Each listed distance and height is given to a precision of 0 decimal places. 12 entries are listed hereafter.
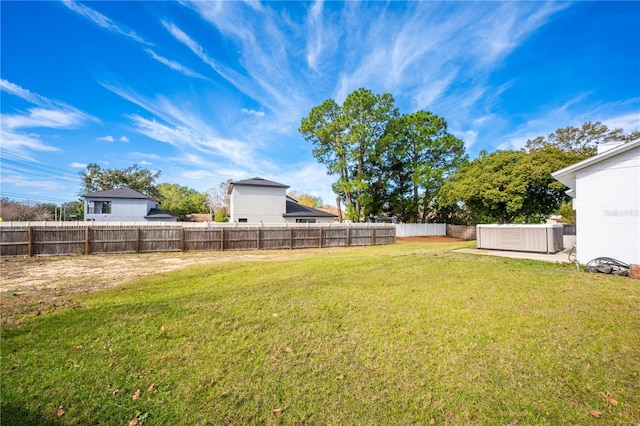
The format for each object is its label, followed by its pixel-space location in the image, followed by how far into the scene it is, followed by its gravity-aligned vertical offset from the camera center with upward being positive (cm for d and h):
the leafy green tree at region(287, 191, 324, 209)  5718 +423
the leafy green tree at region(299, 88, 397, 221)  2453 +822
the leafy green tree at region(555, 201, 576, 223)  2947 +40
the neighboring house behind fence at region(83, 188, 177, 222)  2536 +97
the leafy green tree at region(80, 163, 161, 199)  3788 +573
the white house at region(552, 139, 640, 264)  734 +39
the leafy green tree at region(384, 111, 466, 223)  2665 +657
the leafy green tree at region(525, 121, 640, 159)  2469 +836
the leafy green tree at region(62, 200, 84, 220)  3922 +96
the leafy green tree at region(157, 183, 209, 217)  4303 +281
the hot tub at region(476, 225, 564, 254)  1093 -102
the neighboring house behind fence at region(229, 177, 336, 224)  2311 +120
